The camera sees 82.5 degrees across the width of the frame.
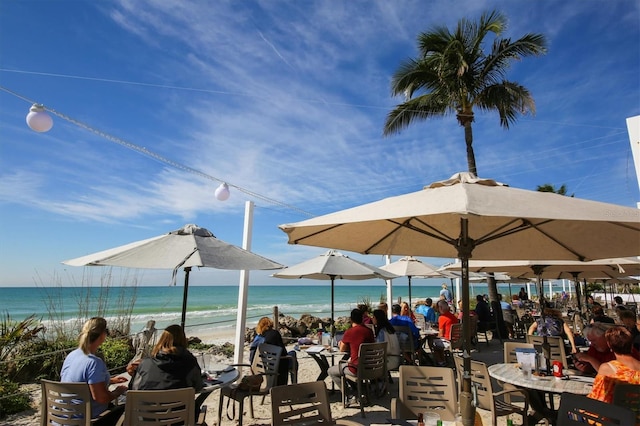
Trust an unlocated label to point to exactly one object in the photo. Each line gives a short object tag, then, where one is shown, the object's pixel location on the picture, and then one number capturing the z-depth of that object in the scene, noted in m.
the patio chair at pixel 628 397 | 2.65
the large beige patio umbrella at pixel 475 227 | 2.10
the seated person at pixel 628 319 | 5.32
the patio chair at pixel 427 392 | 3.17
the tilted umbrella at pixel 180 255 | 3.66
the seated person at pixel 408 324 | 6.55
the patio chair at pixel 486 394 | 3.44
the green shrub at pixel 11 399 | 5.32
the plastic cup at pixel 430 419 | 2.18
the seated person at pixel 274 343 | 5.06
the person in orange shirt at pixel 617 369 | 2.77
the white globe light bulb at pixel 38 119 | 4.96
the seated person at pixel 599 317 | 6.78
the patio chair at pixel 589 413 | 2.22
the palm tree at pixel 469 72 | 11.12
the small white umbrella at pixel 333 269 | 6.88
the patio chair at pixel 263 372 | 4.47
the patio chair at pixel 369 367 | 4.92
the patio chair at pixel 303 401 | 2.63
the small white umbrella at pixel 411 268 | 9.64
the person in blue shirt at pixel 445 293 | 13.80
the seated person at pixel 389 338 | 5.62
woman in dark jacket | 3.06
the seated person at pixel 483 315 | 10.06
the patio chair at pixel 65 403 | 2.96
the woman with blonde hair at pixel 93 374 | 3.06
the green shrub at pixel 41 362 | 7.00
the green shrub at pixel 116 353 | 7.56
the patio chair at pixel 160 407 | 2.72
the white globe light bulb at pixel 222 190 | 7.88
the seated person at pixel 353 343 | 5.16
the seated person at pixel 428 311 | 9.87
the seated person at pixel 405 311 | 8.34
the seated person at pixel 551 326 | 6.21
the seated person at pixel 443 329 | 7.17
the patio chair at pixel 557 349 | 4.51
